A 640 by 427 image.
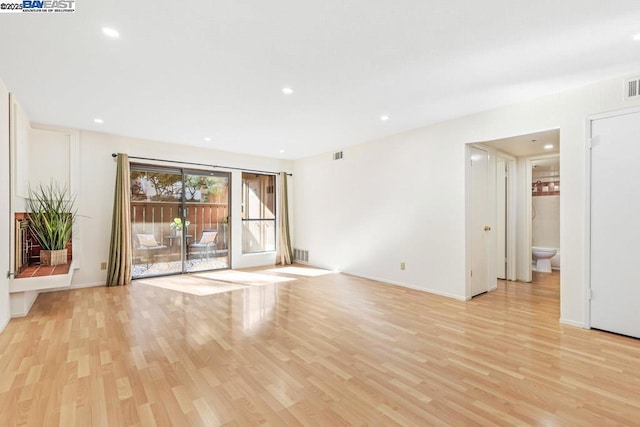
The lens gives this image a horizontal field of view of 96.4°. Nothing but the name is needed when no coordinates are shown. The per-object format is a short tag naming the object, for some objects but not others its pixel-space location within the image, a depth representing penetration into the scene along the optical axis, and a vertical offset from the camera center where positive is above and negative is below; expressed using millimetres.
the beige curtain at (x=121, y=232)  4926 -333
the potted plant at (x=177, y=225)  5977 -264
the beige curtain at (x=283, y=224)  7082 -296
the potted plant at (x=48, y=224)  4039 -158
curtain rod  5310 +1008
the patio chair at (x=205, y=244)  6402 -709
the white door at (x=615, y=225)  2816 -143
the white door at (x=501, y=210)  5094 +19
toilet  5781 -957
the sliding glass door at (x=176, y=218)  5785 -113
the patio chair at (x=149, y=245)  5910 -690
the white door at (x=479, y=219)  4203 -126
